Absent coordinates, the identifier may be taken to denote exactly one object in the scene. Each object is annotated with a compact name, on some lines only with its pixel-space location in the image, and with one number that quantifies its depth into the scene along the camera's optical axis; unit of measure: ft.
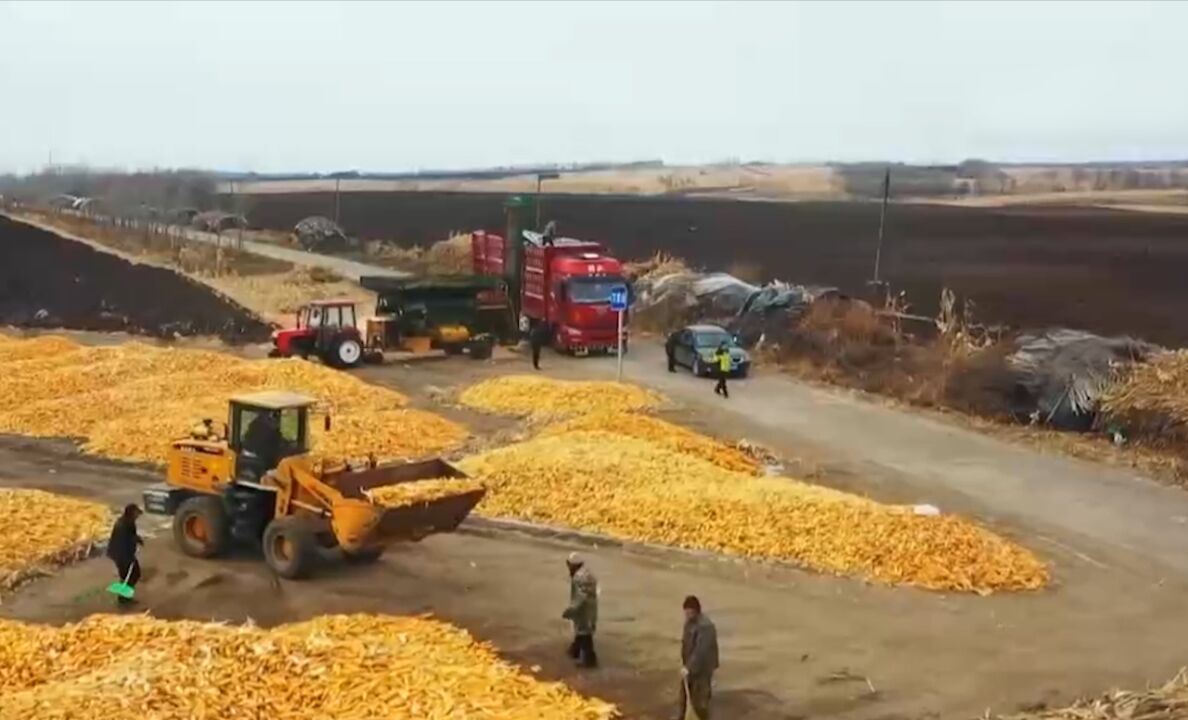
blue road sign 103.14
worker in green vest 104.42
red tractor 117.39
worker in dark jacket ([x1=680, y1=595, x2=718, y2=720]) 40.81
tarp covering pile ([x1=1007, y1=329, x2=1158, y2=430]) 90.94
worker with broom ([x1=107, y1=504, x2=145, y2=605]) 52.80
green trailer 125.59
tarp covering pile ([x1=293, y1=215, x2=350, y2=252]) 253.85
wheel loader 53.31
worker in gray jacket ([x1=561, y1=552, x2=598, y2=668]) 46.09
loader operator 56.75
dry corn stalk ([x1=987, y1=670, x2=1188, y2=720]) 36.52
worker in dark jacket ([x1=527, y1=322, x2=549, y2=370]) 117.39
